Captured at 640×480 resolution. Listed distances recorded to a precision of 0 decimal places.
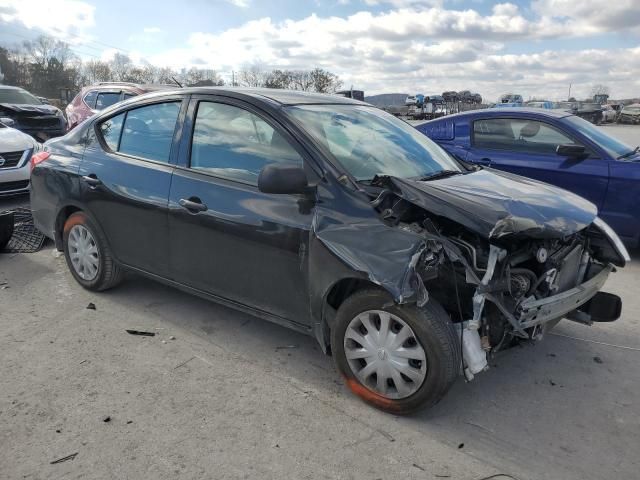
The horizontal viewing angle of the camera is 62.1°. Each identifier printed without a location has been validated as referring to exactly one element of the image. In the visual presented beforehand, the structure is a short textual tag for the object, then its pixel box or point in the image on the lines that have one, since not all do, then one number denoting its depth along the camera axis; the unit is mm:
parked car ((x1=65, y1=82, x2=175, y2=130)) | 10344
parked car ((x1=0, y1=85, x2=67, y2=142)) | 13078
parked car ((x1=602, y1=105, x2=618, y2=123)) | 41750
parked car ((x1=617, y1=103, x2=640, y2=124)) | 39750
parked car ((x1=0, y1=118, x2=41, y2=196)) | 7527
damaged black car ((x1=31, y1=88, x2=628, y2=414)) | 2754
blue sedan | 5582
